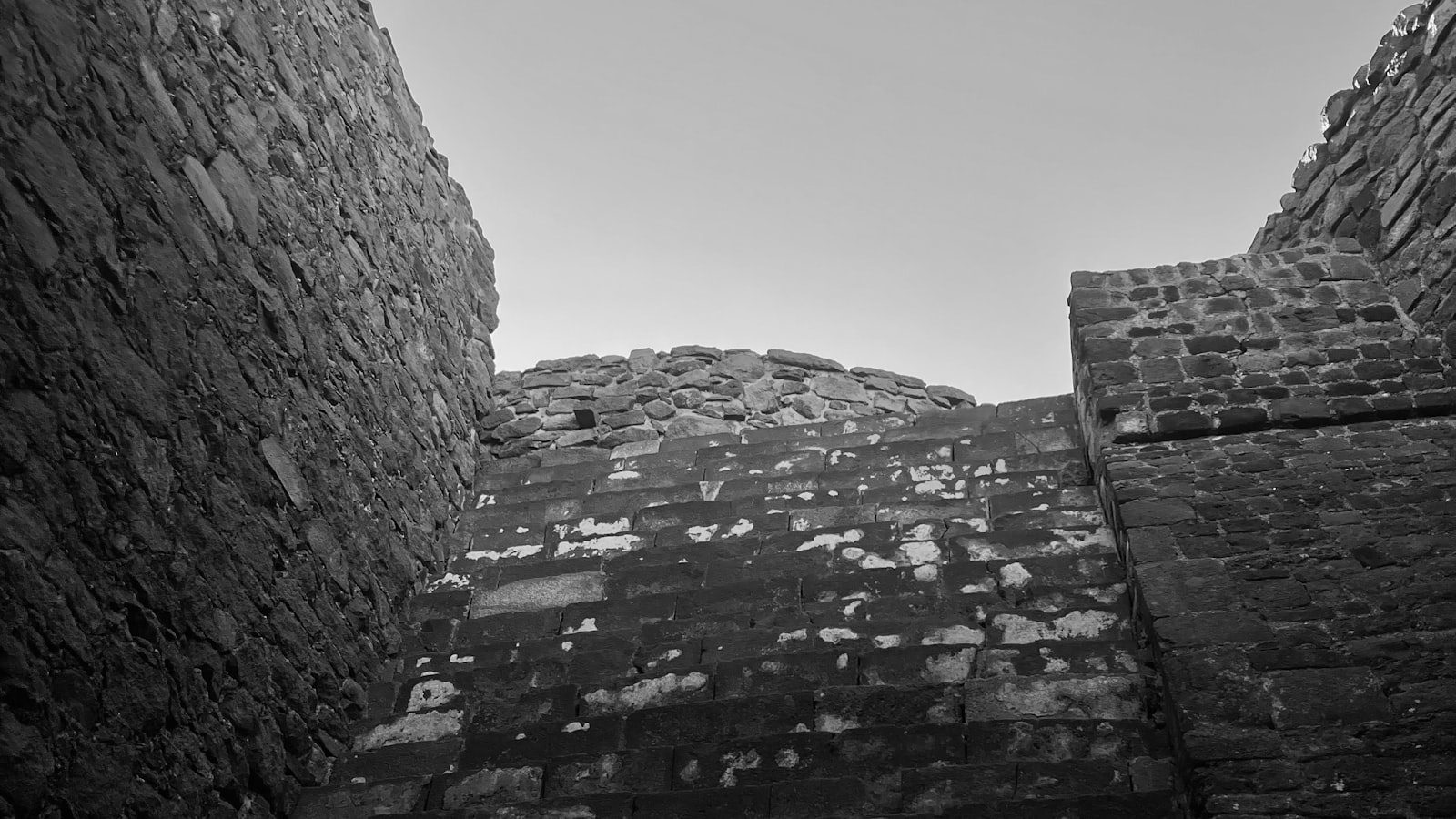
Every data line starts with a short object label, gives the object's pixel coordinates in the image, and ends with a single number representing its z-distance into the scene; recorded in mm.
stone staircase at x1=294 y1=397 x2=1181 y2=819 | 3760
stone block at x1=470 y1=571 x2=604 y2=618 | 5195
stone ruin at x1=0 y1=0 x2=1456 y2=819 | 3375
